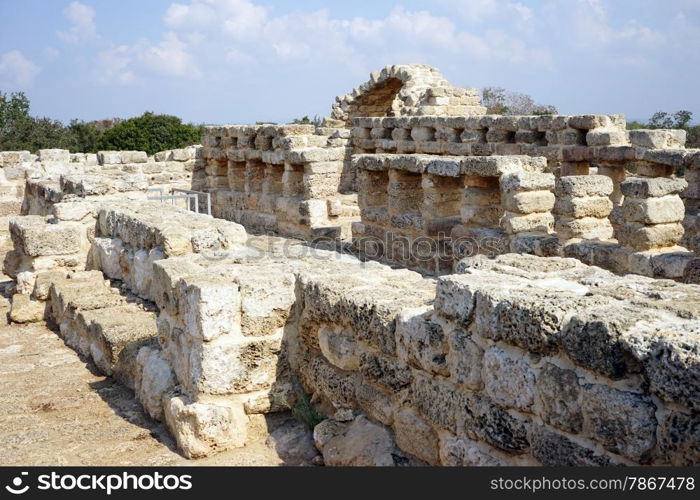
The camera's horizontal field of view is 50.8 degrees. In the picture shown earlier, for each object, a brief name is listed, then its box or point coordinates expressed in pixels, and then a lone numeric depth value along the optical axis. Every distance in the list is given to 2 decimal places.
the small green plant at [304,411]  3.91
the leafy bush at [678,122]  24.82
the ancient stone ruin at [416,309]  2.45
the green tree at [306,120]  32.65
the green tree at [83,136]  29.70
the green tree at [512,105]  29.18
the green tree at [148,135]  24.86
